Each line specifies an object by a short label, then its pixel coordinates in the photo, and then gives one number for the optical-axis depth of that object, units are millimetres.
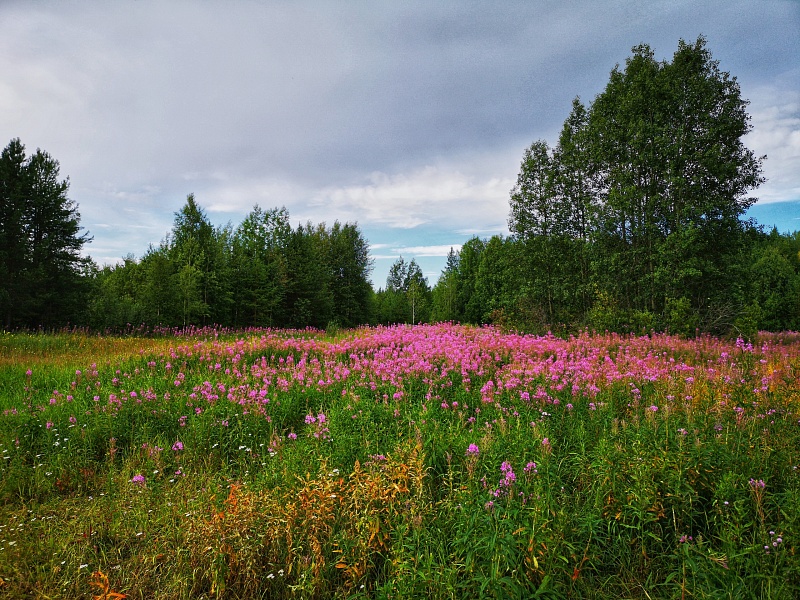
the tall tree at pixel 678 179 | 14820
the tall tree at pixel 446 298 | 38156
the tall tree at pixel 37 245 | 17375
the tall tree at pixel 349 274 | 31391
